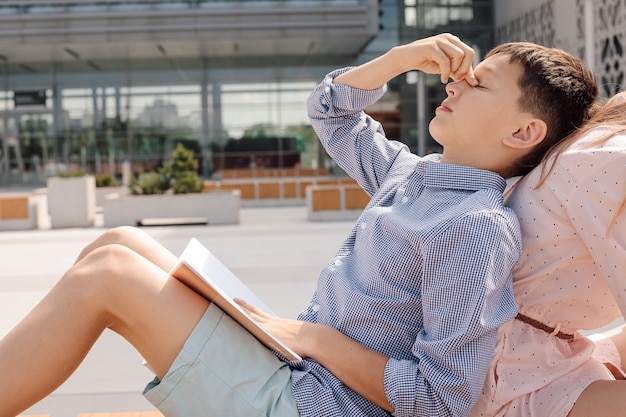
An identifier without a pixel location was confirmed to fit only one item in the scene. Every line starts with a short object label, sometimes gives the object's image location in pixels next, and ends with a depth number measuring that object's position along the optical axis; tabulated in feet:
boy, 6.71
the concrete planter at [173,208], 53.98
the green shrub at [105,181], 75.87
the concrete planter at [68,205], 55.06
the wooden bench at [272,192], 74.08
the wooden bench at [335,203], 54.03
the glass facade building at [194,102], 103.30
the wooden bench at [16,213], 53.11
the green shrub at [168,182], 56.39
